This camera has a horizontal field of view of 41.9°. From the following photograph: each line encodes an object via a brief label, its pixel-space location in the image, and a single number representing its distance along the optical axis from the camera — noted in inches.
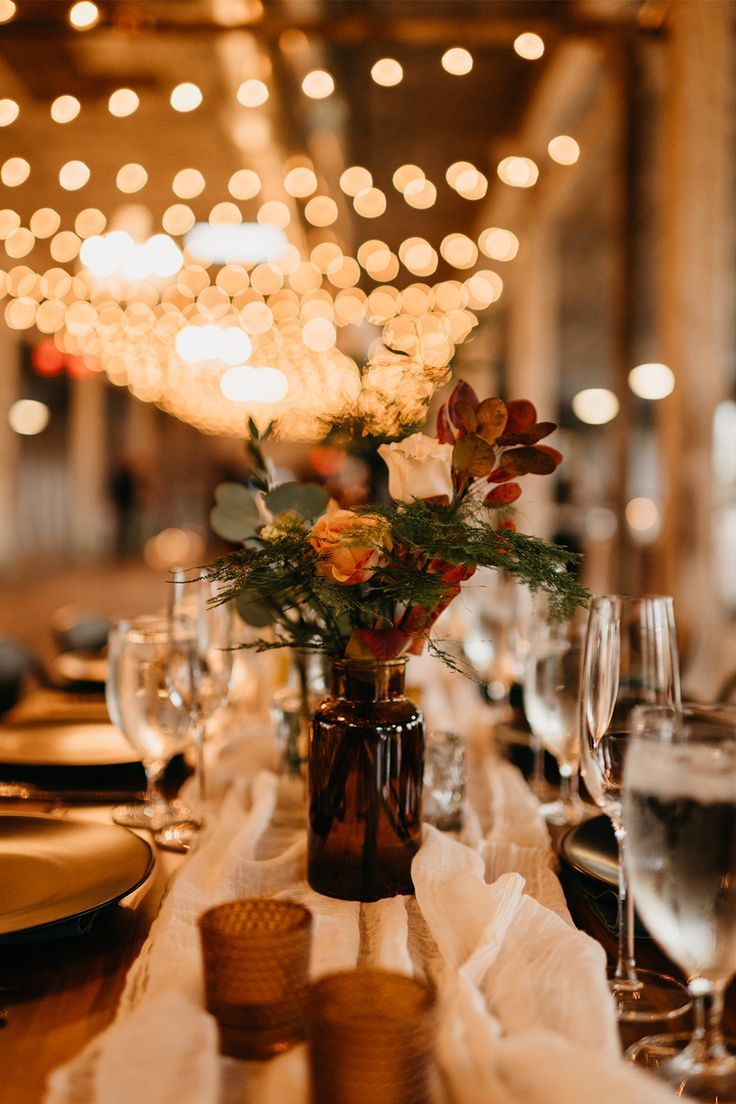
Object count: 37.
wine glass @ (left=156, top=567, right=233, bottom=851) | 46.6
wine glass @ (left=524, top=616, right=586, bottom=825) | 46.9
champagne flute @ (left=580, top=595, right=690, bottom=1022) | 33.4
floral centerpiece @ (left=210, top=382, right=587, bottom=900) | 35.0
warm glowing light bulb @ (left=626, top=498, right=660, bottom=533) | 468.6
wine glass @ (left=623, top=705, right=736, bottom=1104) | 24.0
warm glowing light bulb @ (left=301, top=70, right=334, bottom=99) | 151.9
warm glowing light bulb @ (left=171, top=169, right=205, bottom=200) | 191.2
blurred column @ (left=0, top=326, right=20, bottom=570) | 464.1
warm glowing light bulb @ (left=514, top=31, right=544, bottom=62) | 137.4
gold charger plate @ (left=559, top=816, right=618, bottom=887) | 37.2
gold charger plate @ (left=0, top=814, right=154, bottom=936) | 33.4
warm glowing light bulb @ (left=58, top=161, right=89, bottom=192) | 169.6
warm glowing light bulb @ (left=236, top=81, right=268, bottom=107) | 153.4
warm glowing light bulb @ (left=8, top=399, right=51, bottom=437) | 509.8
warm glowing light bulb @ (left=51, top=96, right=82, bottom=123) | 144.9
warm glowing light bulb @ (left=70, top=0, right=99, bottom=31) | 121.4
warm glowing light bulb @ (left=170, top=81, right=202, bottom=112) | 139.0
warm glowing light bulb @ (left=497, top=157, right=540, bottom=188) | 171.6
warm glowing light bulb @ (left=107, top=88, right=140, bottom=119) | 147.8
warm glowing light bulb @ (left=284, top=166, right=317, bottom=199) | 194.9
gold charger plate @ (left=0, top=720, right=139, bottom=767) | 55.6
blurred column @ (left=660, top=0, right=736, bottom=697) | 146.5
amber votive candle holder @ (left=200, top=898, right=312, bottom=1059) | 25.1
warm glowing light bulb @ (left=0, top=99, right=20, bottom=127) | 144.7
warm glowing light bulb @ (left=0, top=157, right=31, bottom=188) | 177.5
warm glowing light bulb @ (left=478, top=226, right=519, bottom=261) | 257.6
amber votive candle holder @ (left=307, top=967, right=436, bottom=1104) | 21.3
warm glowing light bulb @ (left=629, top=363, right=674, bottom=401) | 502.0
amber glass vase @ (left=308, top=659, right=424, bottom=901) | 37.1
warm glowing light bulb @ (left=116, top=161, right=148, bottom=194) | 178.1
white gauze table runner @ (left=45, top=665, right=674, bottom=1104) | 22.6
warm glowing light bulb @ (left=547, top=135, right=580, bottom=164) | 175.5
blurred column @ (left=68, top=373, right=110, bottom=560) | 583.8
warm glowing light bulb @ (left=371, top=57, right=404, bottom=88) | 139.1
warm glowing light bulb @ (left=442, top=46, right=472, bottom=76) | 138.1
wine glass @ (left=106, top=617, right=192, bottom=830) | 46.3
